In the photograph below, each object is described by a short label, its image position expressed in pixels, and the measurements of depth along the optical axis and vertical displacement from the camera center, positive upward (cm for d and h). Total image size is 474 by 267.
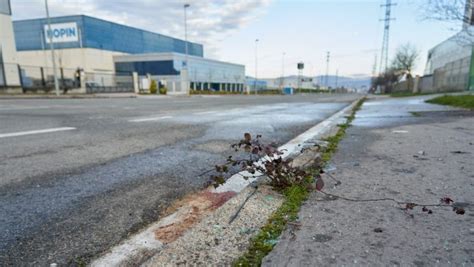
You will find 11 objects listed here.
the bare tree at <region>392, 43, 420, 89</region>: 5053 +305
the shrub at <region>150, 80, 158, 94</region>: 4319 -92
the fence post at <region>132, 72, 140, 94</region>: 4416 -9
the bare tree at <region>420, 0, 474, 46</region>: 980 +214
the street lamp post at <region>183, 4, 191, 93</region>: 4422 +1063
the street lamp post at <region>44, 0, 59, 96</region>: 2671 +65
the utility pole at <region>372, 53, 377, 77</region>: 9190 +312
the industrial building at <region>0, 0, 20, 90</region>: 2919 +285
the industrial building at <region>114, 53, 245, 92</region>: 6322 +293
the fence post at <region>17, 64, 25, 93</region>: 3044 +37
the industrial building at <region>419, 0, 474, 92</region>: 1172 +105
